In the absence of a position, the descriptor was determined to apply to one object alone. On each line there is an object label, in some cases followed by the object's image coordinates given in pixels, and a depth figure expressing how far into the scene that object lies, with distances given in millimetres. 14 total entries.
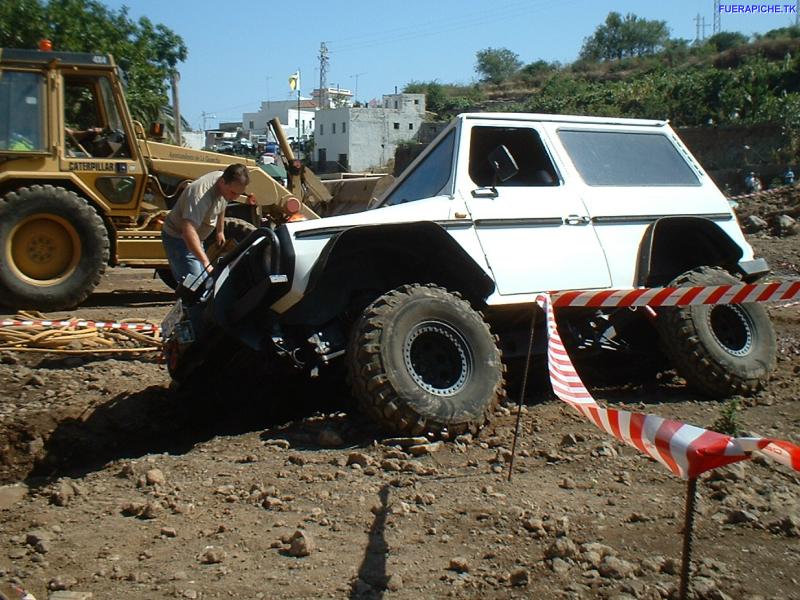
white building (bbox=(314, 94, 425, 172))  59125
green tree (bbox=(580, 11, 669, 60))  80062
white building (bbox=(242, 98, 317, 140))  85000
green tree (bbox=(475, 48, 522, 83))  91000
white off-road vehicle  5281
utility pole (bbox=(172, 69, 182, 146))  19891
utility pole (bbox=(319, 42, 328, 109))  80438
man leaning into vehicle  7434
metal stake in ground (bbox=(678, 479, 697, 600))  2725
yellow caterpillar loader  9461
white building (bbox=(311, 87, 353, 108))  86875
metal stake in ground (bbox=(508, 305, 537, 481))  4691
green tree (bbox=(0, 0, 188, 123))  19219
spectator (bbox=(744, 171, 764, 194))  24094
